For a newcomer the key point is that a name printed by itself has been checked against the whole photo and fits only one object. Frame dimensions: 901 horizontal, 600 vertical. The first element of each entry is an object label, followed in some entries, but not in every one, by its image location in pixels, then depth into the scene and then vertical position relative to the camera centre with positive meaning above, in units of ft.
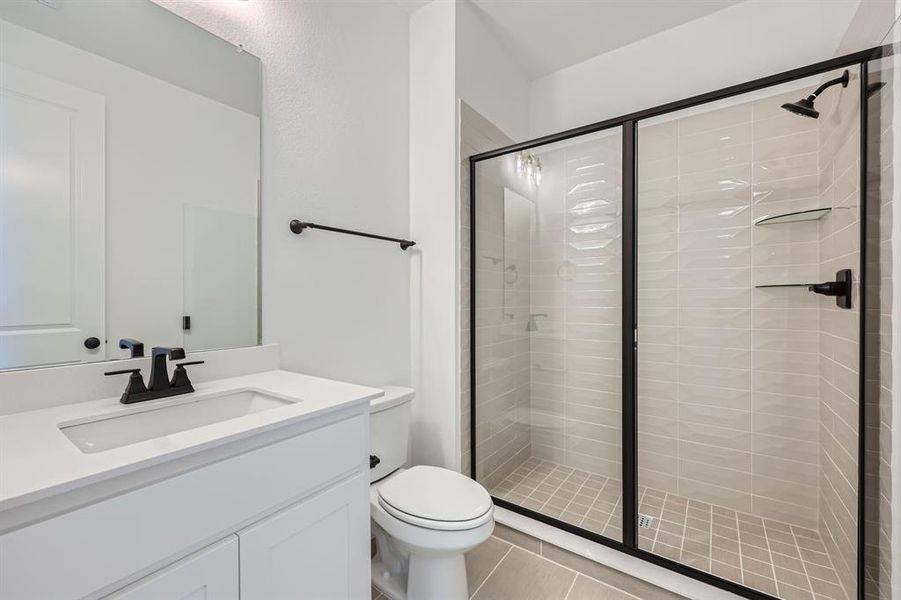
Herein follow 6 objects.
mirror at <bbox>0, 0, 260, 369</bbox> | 3.04 +1.05
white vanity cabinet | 1.94 -1.43
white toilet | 4.07 -2.36
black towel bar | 4.85 +0.91
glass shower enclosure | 5.02 -0.56
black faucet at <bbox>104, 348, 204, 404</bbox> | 3.32 -0.75
